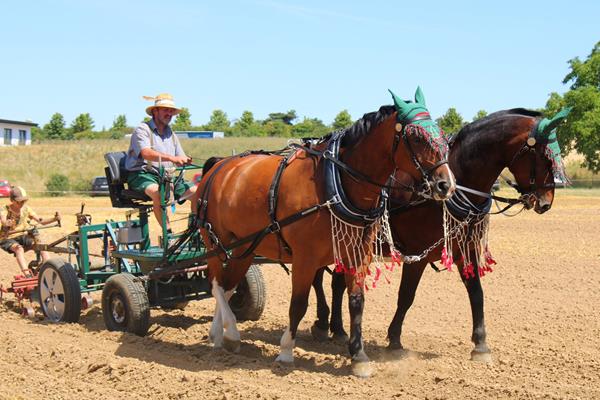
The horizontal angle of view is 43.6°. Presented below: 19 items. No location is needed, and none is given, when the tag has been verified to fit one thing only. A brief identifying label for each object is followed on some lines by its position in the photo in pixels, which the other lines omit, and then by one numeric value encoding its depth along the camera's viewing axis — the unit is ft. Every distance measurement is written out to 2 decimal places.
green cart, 25.80
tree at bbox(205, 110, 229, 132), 271.69
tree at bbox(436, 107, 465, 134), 221.05
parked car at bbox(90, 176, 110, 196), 130.82
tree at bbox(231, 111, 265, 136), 237.86
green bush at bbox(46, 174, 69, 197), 139.74
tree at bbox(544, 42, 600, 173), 129.70
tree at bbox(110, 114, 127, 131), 273.38
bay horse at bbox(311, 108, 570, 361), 21.04
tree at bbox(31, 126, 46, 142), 281.74
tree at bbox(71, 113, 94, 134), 275.39
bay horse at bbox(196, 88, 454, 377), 18.92
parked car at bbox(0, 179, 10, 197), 121.35
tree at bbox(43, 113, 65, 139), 274.16
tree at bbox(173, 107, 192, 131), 257.96
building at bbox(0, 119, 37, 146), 237.45
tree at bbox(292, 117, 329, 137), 231.26
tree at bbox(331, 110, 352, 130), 241.96
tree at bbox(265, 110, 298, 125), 298.56
